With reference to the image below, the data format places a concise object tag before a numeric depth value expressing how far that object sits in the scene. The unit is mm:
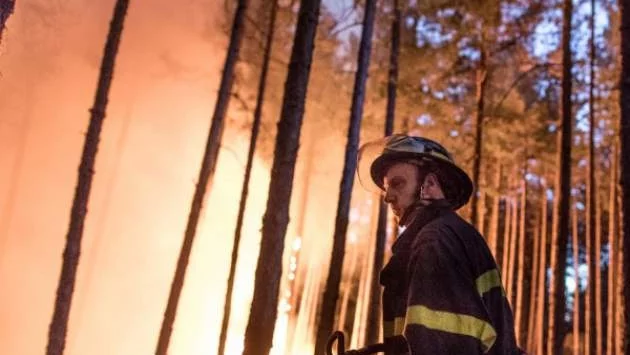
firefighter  1951
